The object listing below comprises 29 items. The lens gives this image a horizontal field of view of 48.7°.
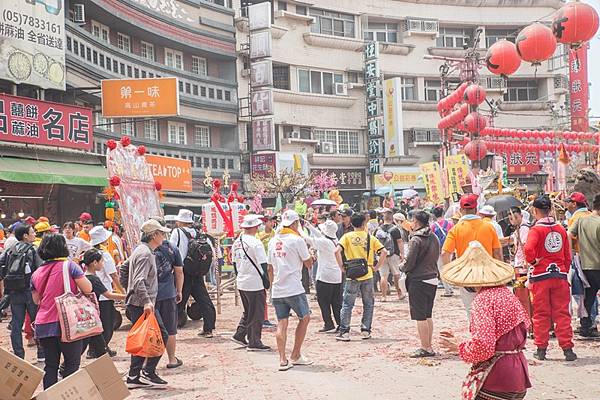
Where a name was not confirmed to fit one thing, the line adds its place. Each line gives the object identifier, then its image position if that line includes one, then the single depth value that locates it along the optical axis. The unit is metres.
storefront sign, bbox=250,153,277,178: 33.88
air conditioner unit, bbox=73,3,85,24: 23.91
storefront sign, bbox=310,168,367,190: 38.62
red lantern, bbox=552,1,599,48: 12.60
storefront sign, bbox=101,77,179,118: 23.19
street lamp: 34.75
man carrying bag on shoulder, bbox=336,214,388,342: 10.10
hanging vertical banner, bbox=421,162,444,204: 23.61
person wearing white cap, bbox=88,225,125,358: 9.48
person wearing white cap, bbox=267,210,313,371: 8.36
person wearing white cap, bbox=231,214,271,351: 9.62
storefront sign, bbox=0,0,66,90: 18.31
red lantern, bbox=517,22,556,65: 14.05
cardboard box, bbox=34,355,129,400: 3.84
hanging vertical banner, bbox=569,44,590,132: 40.22
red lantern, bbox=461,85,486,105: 22.12
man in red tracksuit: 7.92
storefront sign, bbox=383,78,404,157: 38.16
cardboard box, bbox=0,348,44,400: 3.66
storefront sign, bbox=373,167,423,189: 39.41
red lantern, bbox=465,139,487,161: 21.39
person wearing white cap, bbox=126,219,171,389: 7.52
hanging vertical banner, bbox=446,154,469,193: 22.25
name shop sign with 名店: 17.84
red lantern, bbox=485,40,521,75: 16.38
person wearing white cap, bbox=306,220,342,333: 10.52
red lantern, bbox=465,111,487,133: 21.56
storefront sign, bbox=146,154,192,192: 22.41
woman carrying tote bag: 6.27
